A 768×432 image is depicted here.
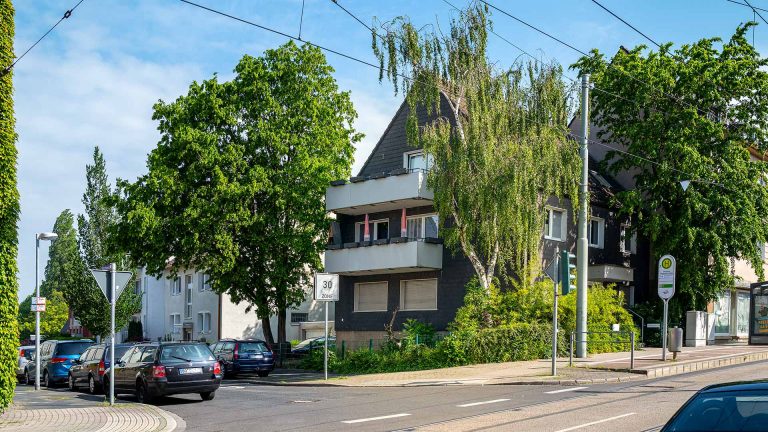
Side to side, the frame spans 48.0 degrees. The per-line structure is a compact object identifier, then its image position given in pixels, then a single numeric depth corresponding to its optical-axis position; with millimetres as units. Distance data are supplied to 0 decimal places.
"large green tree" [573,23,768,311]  34375
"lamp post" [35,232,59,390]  28331
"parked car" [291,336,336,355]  38488
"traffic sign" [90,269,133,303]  18875
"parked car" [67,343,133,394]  25284
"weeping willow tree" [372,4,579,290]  29500
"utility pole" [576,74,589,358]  26547
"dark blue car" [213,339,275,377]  33562
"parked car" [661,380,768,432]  6824
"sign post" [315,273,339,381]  25547
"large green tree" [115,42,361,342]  36656
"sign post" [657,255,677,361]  24312
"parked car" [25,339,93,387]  31953
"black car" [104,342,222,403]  20797
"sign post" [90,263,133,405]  18875
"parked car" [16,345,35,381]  35906
